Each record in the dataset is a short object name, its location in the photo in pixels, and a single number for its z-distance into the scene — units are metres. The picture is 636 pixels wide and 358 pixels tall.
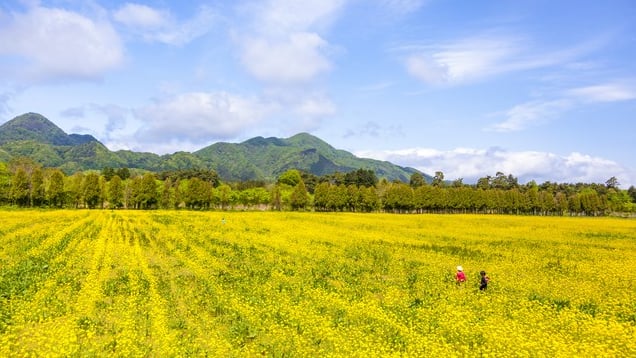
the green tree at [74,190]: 117.00
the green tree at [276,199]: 142.25
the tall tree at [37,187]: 111.40
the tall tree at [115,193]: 119.31
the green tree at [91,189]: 116.19
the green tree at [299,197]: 133.50
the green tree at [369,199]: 140.12
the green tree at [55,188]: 112.04
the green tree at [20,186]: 109.94
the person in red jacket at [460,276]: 23.40
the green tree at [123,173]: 184.75
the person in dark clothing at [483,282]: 22.41
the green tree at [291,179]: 194.62
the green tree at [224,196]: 138.88
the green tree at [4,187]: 112.56
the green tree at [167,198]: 125.41
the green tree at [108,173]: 165.40
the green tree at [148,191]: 121.88
